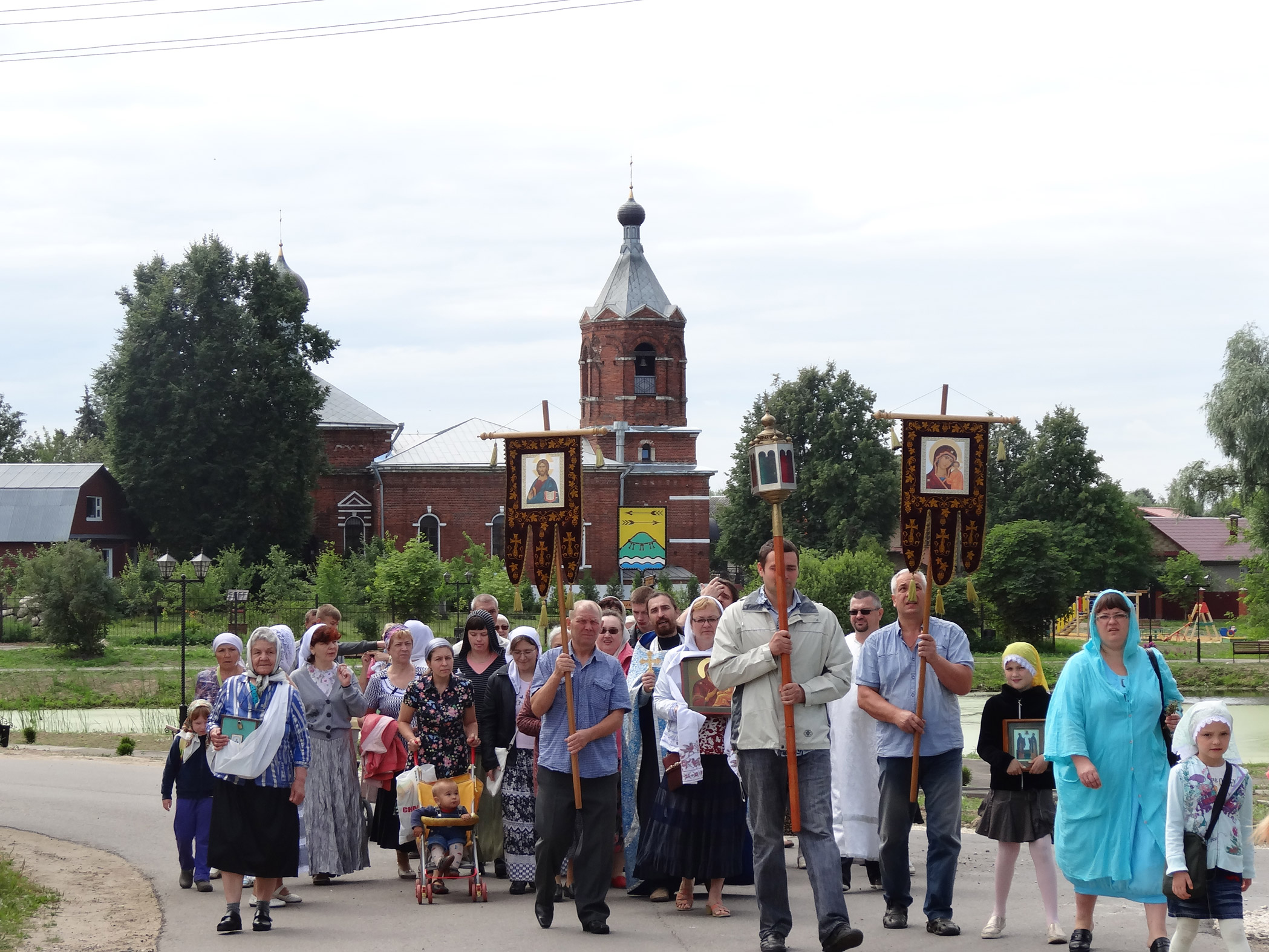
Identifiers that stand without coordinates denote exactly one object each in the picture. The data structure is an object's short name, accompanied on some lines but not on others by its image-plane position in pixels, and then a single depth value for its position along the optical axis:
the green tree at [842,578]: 40.38
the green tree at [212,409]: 53.38
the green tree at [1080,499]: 64.12
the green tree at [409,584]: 42.22
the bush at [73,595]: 36.91
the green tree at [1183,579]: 65.06
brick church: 59.88
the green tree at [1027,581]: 44.22
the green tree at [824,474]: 58.94
